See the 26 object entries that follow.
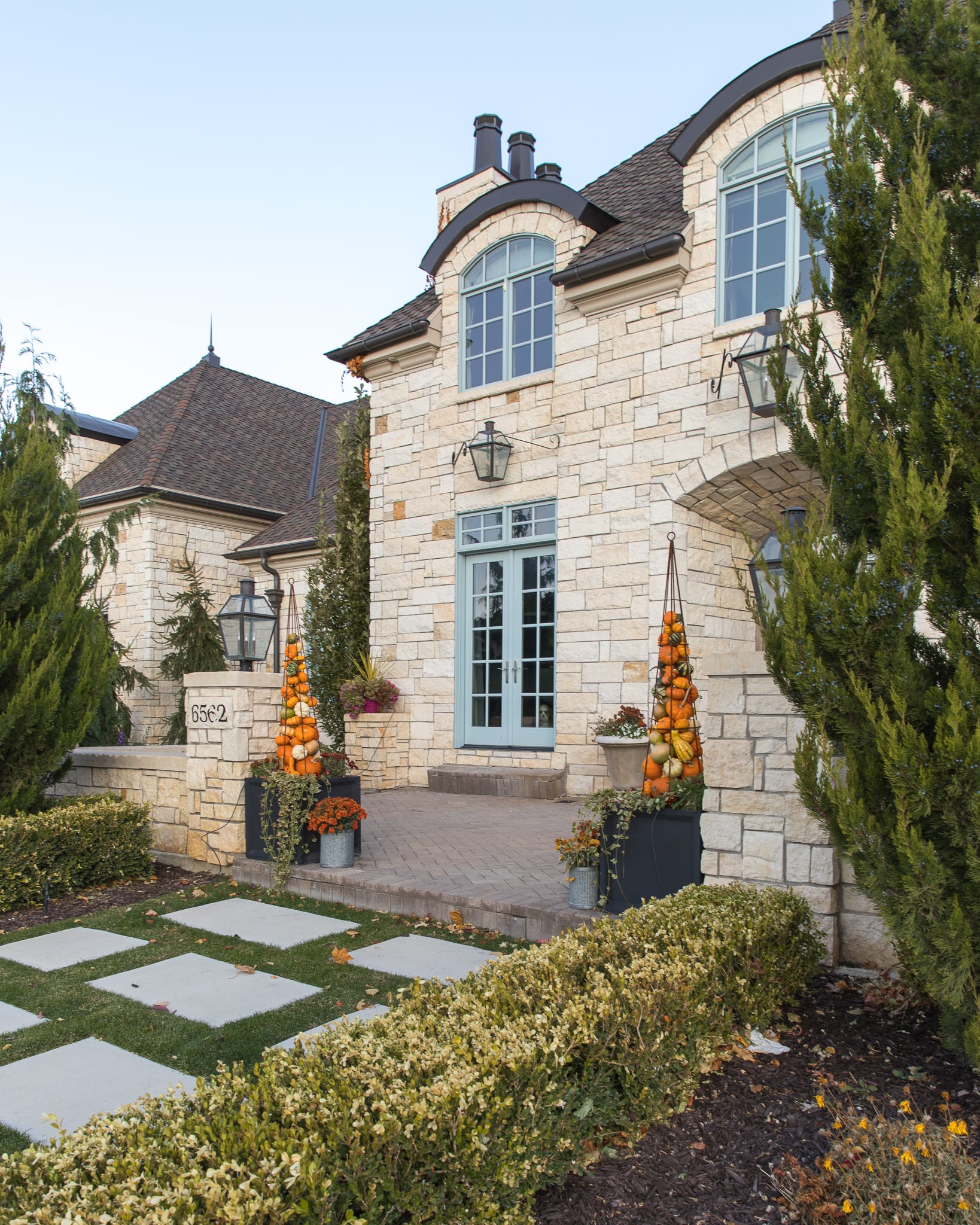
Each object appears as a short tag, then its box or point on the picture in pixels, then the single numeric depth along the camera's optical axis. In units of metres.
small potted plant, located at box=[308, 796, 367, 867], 5.69
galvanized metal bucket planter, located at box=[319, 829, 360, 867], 5.72
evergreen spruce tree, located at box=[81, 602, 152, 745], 12.95
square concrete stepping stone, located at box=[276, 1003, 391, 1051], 3.30
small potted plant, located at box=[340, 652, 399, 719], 10.11
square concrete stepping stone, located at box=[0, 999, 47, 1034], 3.50
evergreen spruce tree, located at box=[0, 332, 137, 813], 6.20
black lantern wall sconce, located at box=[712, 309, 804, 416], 7.43
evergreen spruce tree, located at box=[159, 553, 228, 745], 14.26
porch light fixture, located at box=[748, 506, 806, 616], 4.71
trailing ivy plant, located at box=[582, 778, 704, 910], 4.25
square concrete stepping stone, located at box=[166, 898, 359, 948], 4.77
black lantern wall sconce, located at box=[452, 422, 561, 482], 9.48
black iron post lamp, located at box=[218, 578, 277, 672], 6.57
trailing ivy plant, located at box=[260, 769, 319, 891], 5.75
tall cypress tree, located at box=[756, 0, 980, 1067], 2.53
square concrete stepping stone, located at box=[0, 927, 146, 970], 4.45
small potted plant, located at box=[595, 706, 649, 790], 7.71
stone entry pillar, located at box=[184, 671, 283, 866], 6.28
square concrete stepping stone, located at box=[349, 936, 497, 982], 4.04
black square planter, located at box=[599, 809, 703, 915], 4.18
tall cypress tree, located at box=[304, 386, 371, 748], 11.57
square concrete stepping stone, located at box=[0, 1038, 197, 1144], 2.72
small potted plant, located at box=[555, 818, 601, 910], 4.40
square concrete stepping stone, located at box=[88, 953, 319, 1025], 3.64
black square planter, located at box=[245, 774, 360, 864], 5.96
